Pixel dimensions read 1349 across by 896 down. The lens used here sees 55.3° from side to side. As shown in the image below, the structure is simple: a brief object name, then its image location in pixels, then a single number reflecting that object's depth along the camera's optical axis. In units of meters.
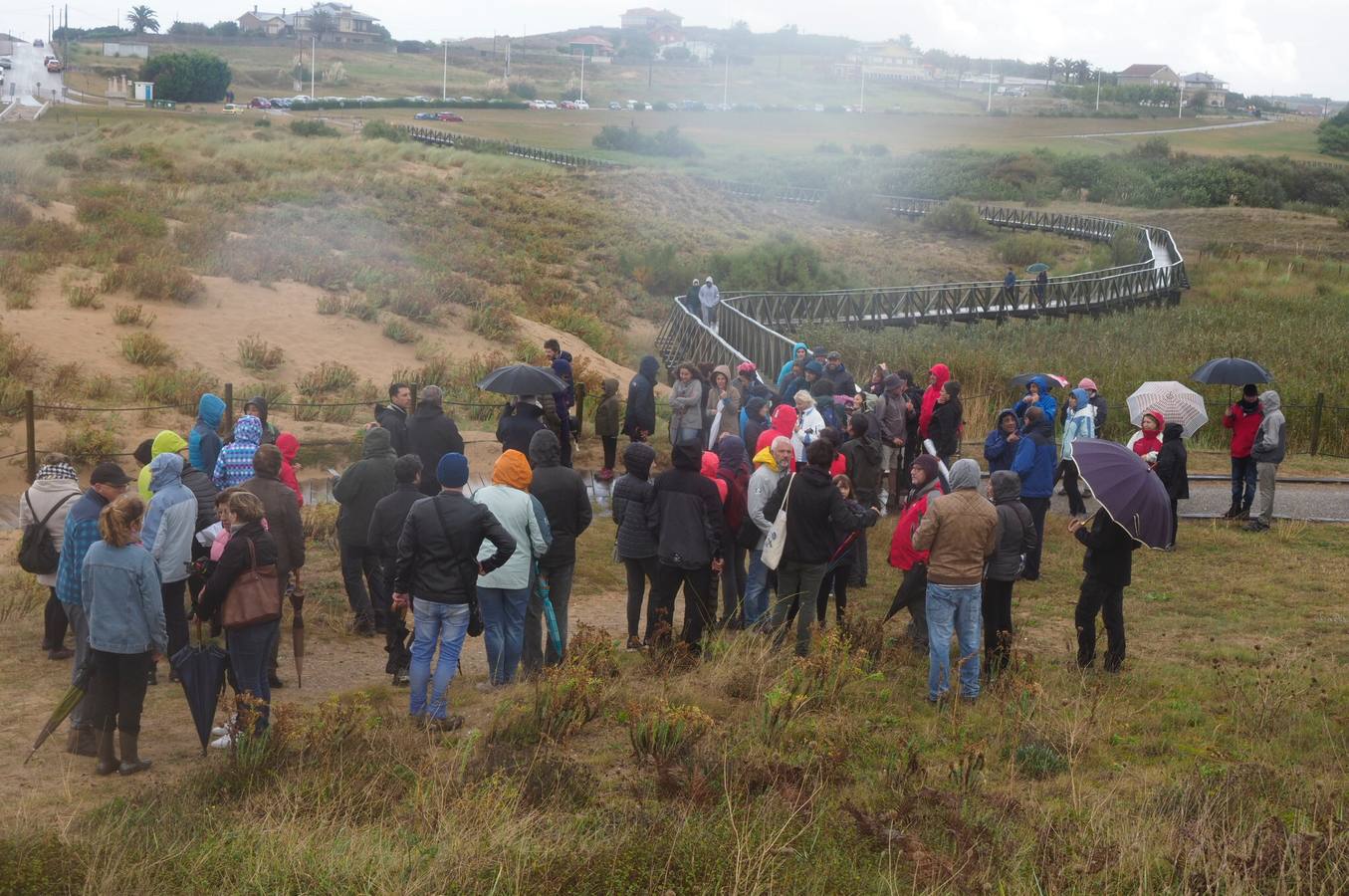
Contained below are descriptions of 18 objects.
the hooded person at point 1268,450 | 12.98
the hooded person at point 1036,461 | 10.41
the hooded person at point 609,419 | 14.34
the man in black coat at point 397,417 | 10.29
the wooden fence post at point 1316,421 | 18.30
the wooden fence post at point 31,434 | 13.18
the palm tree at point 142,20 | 168.50
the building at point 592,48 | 182.57
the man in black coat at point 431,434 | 10.28
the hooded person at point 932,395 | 12.99
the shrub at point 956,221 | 60.75
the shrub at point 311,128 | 56.41
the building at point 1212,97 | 175.23
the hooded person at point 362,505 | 8.56
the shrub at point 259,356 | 19.09
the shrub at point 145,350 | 18.05
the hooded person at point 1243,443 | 13.45
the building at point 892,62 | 166.25
